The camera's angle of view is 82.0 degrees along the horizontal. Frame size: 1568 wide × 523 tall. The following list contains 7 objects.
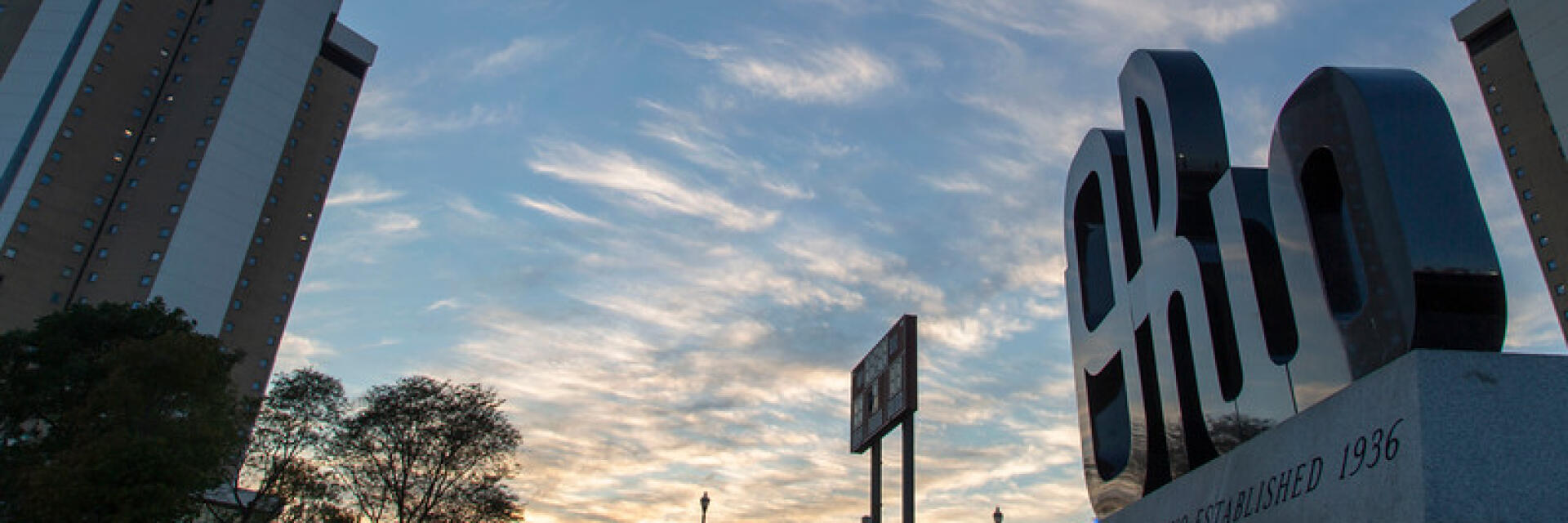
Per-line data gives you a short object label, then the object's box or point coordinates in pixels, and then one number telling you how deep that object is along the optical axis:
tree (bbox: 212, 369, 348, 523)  44.22
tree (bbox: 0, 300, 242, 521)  28.73
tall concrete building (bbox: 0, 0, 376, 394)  90.25
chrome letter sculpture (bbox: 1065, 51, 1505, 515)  9.41
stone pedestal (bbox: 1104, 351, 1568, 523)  8.30
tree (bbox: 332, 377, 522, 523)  47.69
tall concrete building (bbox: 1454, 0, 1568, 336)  82.50
